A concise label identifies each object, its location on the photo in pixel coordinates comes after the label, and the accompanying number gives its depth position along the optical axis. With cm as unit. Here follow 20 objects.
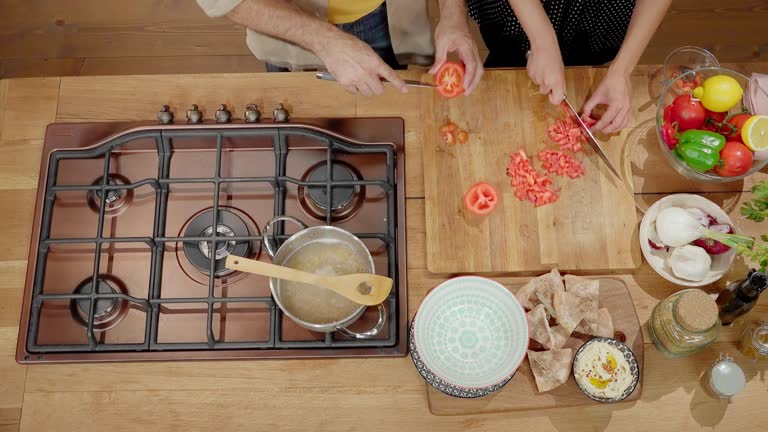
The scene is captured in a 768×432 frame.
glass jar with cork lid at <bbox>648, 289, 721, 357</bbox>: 98
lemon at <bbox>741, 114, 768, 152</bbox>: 110
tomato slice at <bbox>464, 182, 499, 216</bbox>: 117
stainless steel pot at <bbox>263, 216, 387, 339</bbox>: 101
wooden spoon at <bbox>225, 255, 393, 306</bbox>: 97
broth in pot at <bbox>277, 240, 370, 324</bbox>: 104
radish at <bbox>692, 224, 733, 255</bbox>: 109
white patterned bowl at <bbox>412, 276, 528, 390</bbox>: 101
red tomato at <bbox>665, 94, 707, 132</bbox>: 115
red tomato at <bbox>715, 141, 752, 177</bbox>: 110
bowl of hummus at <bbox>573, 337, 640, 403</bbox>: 103
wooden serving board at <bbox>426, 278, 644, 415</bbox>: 106
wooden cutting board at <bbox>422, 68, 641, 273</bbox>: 115
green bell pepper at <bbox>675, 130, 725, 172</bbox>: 111
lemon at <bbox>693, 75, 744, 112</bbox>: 114
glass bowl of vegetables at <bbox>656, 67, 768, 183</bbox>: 111
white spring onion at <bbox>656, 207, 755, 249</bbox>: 108
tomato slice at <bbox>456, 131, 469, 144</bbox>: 121
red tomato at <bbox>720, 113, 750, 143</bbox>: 113
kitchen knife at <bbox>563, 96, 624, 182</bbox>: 120
